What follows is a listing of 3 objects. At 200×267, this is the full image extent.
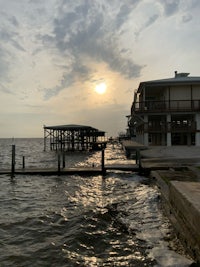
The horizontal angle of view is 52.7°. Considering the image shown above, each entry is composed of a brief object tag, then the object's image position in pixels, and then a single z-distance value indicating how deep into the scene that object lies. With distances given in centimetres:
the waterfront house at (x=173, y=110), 2105
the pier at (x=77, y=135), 3787
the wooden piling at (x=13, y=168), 1453
